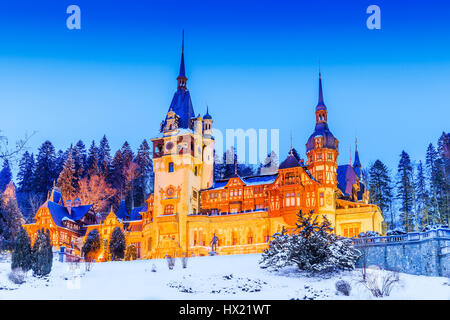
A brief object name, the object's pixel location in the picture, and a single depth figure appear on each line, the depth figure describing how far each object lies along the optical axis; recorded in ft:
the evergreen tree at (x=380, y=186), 237.86
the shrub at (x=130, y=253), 181.65
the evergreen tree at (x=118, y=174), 288.26
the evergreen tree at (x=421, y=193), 231.09
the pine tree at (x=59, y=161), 298.35
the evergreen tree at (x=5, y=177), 299.50
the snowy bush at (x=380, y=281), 105.09
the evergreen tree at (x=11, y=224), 177.37
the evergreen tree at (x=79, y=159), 293.27
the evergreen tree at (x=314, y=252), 122.62
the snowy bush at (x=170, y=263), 136.36
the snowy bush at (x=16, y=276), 119.24
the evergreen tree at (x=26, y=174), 295.69
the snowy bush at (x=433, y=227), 123.13
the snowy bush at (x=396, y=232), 132.49
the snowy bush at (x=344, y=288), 106.32
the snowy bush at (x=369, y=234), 136.28
